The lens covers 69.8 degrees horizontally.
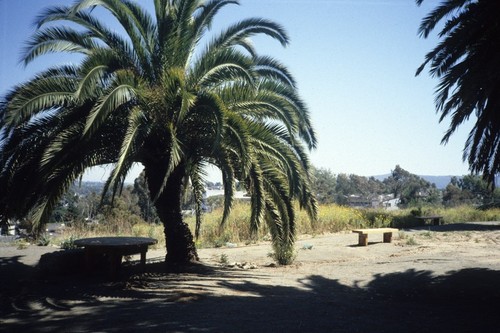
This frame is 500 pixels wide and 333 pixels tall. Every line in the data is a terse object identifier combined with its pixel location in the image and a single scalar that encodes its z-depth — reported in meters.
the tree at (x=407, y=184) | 49.78
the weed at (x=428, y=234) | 14.79
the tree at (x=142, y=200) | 40.31
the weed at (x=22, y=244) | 11.31
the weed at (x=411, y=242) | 13.20
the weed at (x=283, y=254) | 8.88
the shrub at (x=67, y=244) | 11.25
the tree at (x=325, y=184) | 44.60
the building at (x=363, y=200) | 69.02
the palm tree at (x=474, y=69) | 5.84
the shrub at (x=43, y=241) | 12.30
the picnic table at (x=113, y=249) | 7.50
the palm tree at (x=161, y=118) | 6.61
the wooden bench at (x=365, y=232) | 12.97
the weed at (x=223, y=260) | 9.76
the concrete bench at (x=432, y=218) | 18.78
